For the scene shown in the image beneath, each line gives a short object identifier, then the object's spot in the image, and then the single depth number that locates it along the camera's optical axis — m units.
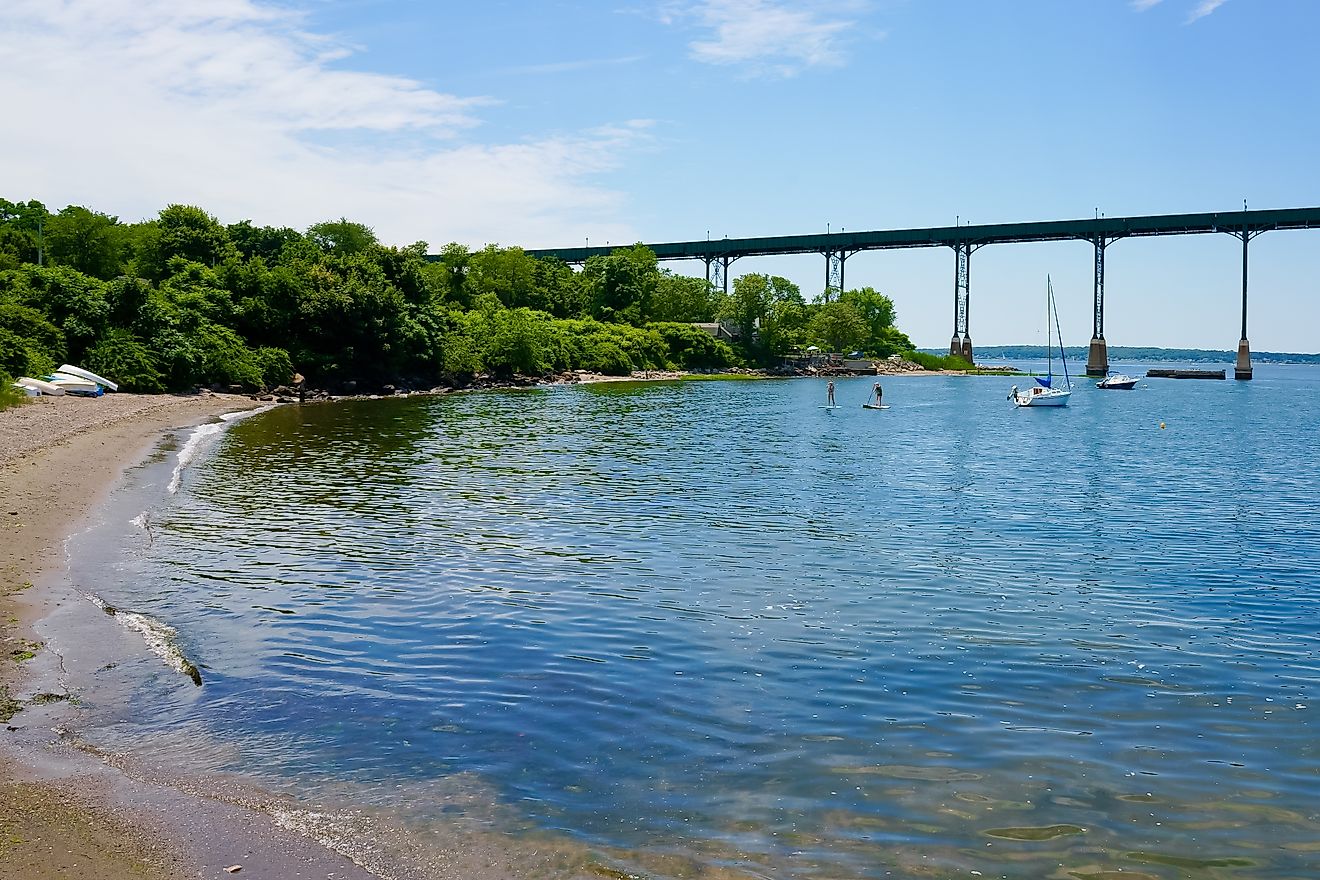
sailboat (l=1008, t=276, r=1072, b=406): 98.38
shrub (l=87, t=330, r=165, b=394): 70.62
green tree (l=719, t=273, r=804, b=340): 174.88
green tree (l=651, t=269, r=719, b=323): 173.62
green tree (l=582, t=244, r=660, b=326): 166.50
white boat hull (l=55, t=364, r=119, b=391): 63.94
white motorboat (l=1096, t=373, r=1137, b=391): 142.55
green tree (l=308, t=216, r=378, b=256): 141.50
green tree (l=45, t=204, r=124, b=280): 98.00
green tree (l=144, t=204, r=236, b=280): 97.50
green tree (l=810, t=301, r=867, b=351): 187.19
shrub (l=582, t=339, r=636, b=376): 140.38
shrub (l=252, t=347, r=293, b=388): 84.12
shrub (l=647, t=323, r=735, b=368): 162.00
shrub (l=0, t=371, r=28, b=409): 50.83
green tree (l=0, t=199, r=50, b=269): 90.06
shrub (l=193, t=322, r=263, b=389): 78.31
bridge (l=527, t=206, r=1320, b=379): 159.12
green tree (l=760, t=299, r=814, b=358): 175.75
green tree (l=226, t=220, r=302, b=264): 110.94
